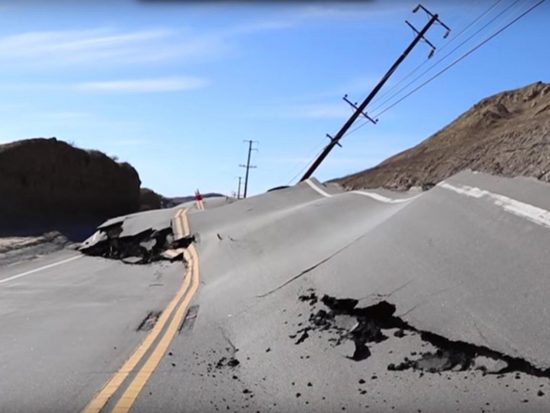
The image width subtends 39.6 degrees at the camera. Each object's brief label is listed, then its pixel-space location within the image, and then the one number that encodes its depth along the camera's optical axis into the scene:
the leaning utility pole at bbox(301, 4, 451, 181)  46.16
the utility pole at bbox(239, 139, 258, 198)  99.75
